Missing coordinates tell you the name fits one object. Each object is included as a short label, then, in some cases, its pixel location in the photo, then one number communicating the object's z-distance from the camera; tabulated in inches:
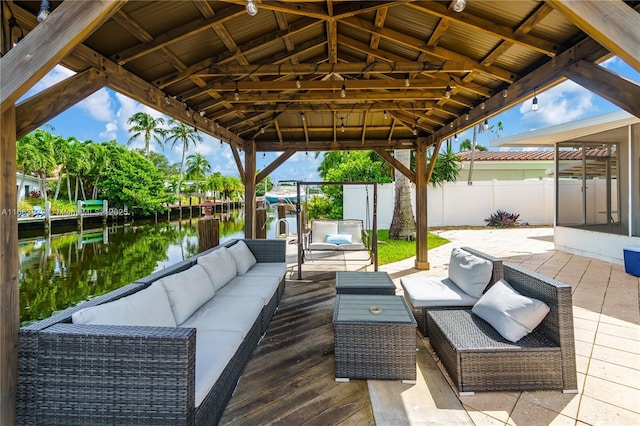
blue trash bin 222.1
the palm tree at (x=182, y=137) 1187.3
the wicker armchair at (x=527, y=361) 93.1
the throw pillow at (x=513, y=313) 96.7
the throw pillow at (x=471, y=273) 127.0
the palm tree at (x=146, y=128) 1225.4
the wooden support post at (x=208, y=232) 230.7
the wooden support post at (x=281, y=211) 401.4
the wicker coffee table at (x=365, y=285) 140.7
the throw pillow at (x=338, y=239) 243.0
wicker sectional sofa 64.9
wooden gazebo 60.8
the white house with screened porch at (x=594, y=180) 273.4
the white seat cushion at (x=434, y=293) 127.4
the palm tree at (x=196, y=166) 1366.9
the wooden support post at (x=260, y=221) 294.5
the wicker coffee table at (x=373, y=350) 100.0
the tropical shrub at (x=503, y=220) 507.5
